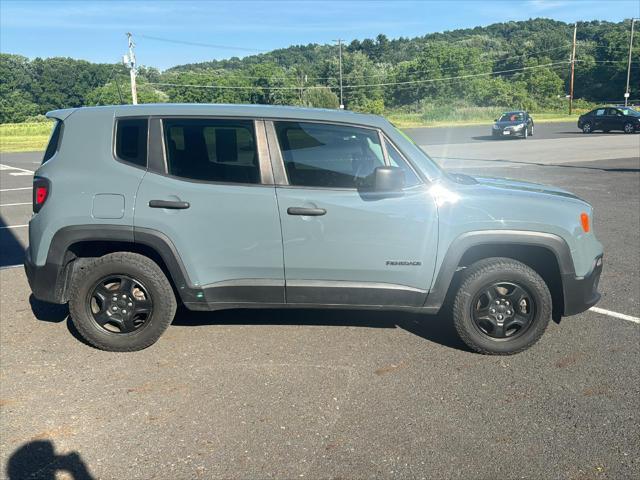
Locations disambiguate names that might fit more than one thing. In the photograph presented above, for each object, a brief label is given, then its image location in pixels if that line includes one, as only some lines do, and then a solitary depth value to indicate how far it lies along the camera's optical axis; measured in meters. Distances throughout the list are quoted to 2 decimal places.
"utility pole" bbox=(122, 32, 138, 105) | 32.73
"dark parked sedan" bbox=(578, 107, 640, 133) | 34.06
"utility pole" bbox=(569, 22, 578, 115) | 62.30
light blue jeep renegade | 4.06
